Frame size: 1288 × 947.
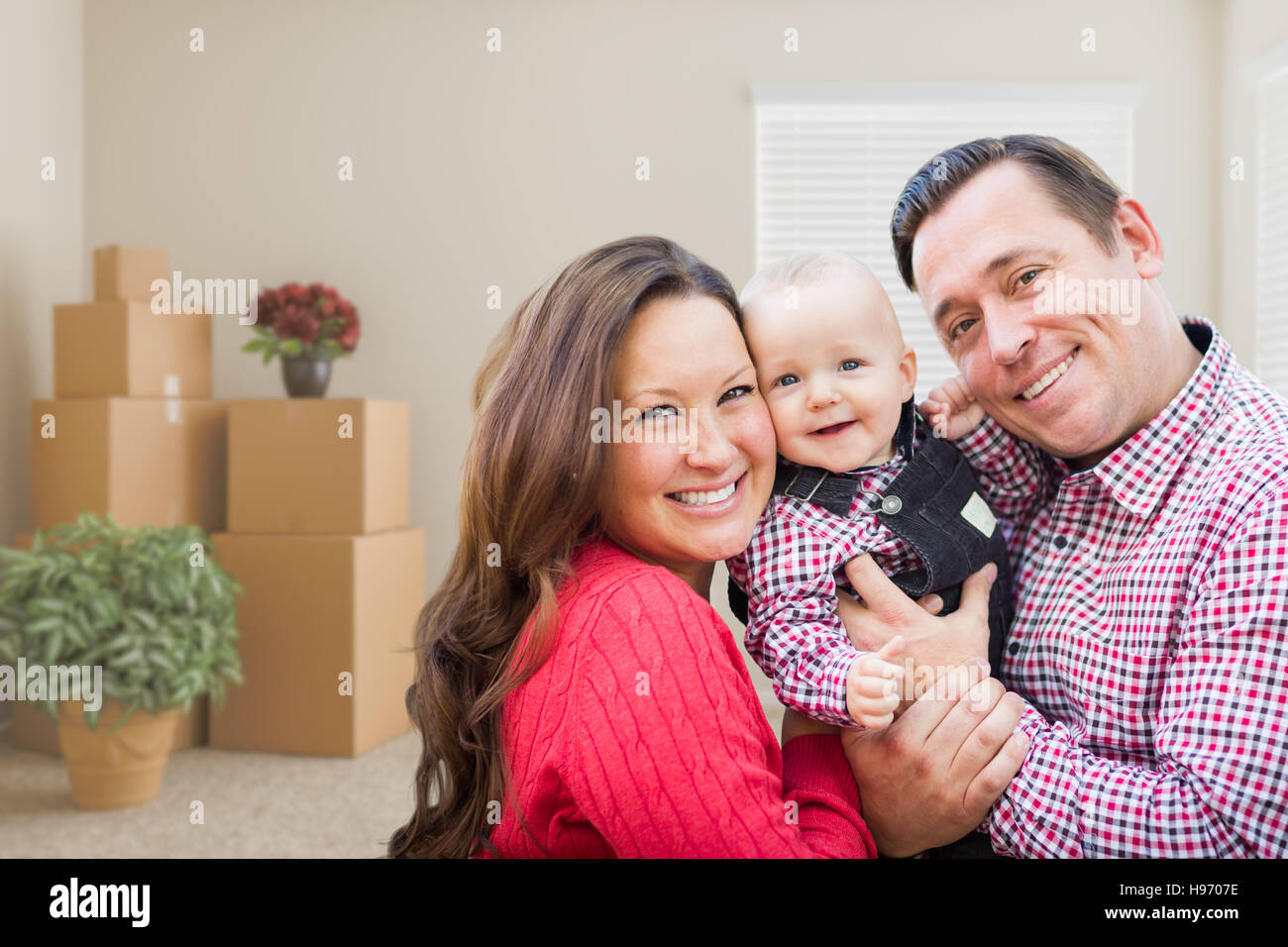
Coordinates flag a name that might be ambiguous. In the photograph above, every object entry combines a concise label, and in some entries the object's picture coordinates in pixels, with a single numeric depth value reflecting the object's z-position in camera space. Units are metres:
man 0.98
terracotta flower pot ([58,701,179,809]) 3.18
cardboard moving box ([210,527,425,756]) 3.81
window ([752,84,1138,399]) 4.41
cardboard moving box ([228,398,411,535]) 3.90
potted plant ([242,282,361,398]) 4.14
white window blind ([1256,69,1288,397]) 3.93
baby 1.24
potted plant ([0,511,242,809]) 3.12
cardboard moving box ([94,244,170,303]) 3.89
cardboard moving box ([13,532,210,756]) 3.86
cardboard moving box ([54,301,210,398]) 3.82
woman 0.93
